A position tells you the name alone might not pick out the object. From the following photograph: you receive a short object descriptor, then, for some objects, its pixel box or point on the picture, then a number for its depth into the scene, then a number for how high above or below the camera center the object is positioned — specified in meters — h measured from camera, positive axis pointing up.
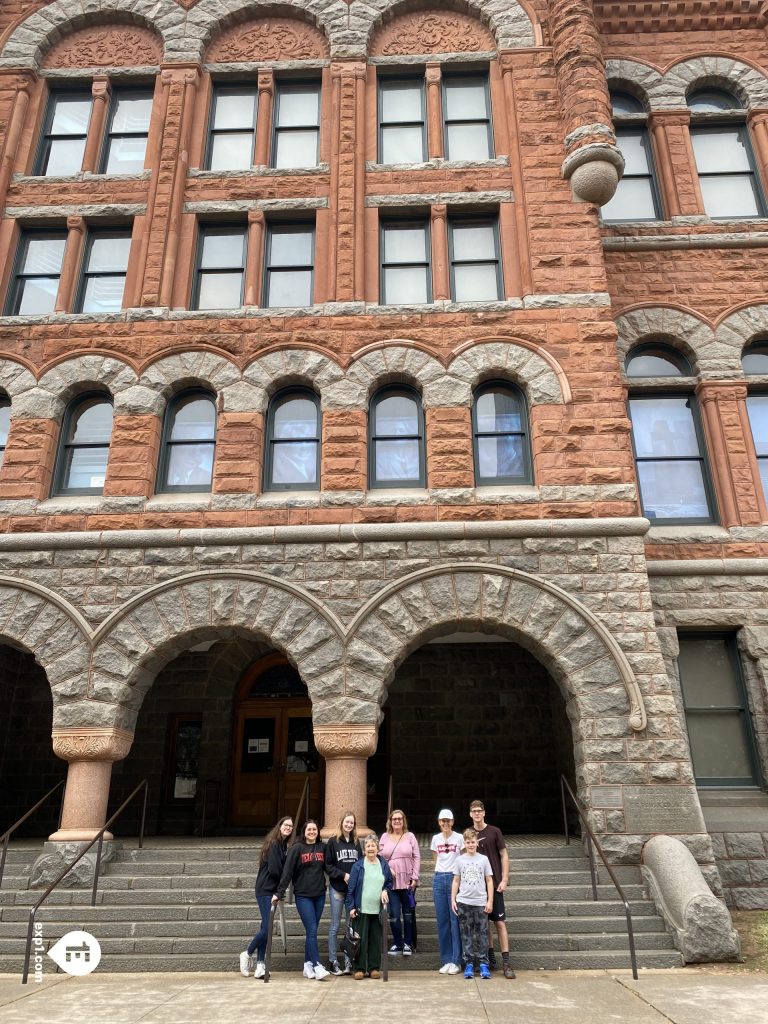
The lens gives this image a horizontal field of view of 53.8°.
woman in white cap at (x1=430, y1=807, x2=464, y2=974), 7.35 -0.92
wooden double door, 14.04 +0.67
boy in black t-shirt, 7.29 -0.59
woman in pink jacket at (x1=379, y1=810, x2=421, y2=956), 7.65 -0.78
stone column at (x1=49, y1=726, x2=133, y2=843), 9.71 +0.40
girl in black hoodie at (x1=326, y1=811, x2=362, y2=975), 7.48 -0.63
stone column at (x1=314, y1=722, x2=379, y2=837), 9.56 +0.42
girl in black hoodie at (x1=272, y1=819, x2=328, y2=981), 7.38 -0.75
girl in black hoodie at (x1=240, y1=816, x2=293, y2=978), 7.31 -0.73
